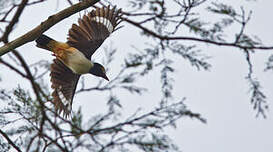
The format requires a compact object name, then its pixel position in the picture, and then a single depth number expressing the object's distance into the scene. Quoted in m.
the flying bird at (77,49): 11.41
